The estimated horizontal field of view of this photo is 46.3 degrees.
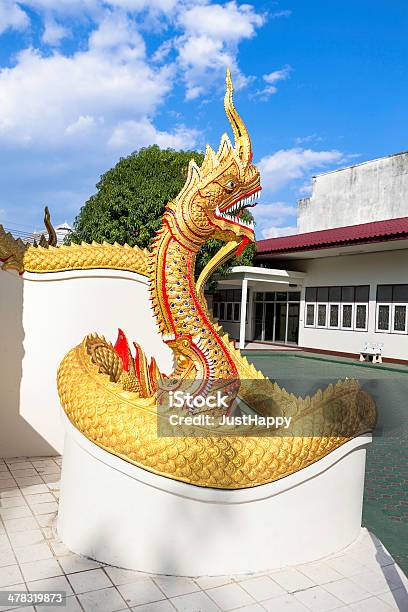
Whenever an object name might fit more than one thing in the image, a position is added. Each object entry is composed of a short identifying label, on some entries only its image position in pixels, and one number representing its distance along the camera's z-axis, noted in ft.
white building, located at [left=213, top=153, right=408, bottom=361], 49.19
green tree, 43.37
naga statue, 8.61
